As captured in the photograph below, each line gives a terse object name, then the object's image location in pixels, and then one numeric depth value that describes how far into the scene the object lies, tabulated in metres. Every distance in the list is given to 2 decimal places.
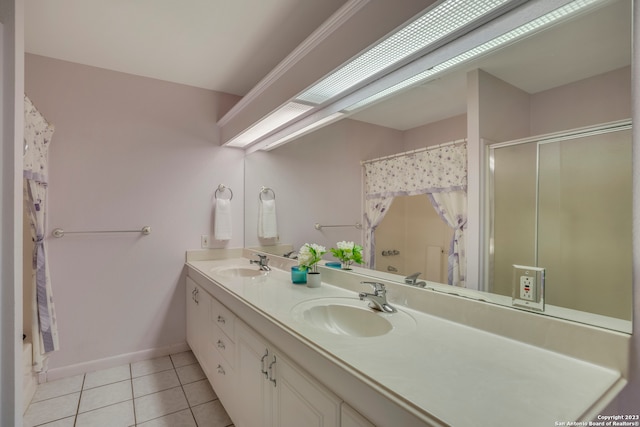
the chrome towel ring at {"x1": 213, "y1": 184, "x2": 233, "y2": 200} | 2.85
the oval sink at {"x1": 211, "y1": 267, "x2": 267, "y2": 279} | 2.36
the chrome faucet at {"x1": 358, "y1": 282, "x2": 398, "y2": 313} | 1.34
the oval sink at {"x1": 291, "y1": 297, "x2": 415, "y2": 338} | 1.25
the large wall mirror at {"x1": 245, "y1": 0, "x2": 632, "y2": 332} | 0.90
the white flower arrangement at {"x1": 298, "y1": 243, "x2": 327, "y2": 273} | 1.83
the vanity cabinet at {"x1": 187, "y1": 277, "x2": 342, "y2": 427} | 0.98
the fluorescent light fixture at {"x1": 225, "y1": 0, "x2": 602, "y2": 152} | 0.97
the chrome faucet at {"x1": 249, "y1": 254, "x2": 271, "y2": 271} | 2.39
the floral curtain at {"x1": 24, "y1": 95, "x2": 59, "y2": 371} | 1.89
